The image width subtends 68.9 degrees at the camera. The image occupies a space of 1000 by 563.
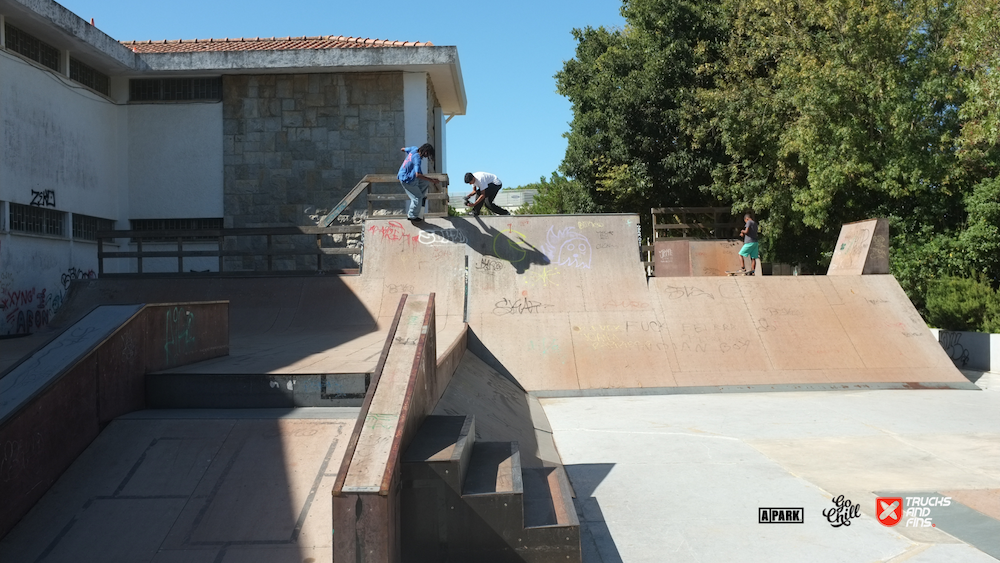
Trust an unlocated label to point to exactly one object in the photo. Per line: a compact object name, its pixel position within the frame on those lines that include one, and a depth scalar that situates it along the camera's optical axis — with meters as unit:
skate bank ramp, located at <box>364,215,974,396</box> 10.05
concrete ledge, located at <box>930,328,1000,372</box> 12.01
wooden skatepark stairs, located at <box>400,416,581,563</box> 3.79
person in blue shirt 10.91
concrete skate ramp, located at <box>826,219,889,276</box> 11.88
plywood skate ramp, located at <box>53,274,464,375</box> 10.16
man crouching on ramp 12.28
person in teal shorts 14.38
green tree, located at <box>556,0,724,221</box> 19.86
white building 16.86
